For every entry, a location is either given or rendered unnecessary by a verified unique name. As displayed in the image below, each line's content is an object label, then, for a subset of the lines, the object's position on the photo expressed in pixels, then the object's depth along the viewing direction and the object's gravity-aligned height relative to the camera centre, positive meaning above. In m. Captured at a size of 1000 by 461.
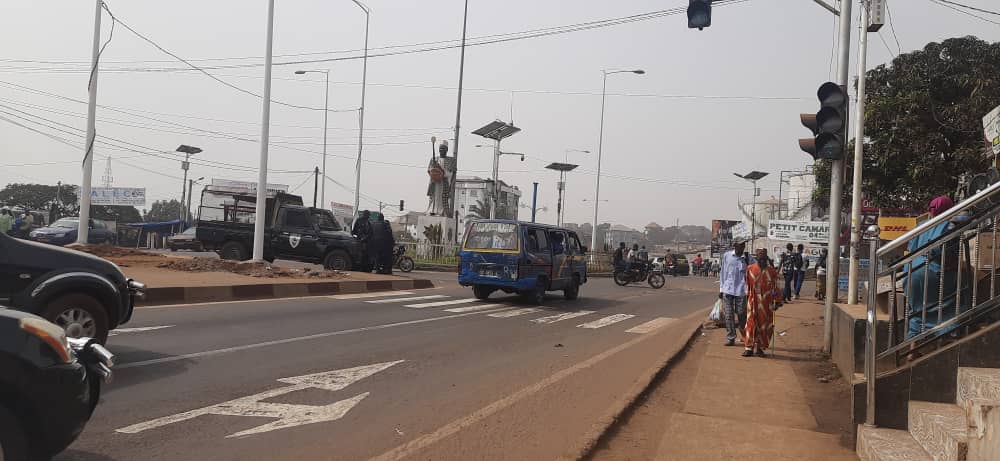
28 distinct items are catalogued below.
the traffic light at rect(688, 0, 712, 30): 10.56 +3.82
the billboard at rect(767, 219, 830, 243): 41.22 +2.01
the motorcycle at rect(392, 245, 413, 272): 24.59 -0.76
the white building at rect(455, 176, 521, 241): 111.81 +8.59
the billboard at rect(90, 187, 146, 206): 69.25 +2.91
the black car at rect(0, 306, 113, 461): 3.14 -0.81
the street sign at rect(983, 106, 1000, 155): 8.01 +1.78
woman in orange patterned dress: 9.13 -0.62
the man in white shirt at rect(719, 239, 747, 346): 9.97 -0.32
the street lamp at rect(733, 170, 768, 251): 77.31 +9.72
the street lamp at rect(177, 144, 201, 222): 64.19 +7.41
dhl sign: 19.39 +1.24
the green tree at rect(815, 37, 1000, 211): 16.30 +3.80
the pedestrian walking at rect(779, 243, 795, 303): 19.59 -0.21
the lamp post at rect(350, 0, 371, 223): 37.16 +5.30
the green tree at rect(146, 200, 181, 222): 99.11 +2.40
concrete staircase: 3.30 -0.88
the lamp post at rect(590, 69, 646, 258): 46.17 +4.26
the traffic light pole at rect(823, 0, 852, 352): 8.74 +0.78
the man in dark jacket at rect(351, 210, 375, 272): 19.63 +0.20
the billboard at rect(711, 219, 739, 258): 80.12 +3.16
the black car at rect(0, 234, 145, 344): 6.00 -0.60
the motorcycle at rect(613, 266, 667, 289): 25.48 -0.86
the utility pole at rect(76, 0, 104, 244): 18.31 +2.27
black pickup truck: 20.31 +0.05
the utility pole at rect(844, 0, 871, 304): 10.27 +1.58
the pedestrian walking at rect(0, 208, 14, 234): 15.60 -0.03
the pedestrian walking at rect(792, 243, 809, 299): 19.77 -0.08
